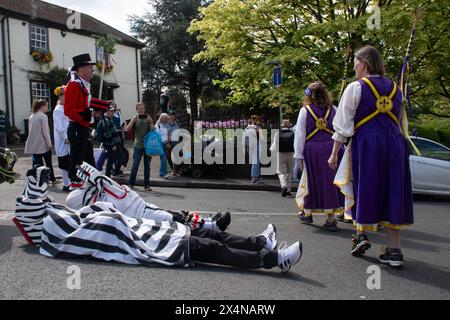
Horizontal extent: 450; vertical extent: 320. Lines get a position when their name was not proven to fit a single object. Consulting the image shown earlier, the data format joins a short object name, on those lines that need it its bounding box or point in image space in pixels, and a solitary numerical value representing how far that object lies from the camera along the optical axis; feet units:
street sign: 40.24
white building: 78.38
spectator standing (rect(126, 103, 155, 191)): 33.60
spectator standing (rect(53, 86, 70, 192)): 30.48
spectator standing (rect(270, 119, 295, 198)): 33.09
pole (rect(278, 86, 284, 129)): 41.44
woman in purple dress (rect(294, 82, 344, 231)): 20.59
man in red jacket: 21.20
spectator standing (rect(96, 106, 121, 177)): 33.58
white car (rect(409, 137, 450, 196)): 33.12
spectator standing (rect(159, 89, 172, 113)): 46.44
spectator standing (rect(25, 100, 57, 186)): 32.22
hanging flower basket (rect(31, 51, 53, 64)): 82.69
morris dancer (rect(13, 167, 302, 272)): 13.42
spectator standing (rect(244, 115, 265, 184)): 38.22
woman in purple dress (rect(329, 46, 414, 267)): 14.53
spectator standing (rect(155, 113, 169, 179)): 39.55
